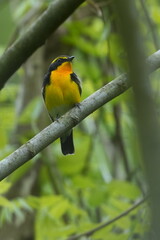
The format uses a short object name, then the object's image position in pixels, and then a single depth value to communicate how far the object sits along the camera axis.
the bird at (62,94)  9.07
